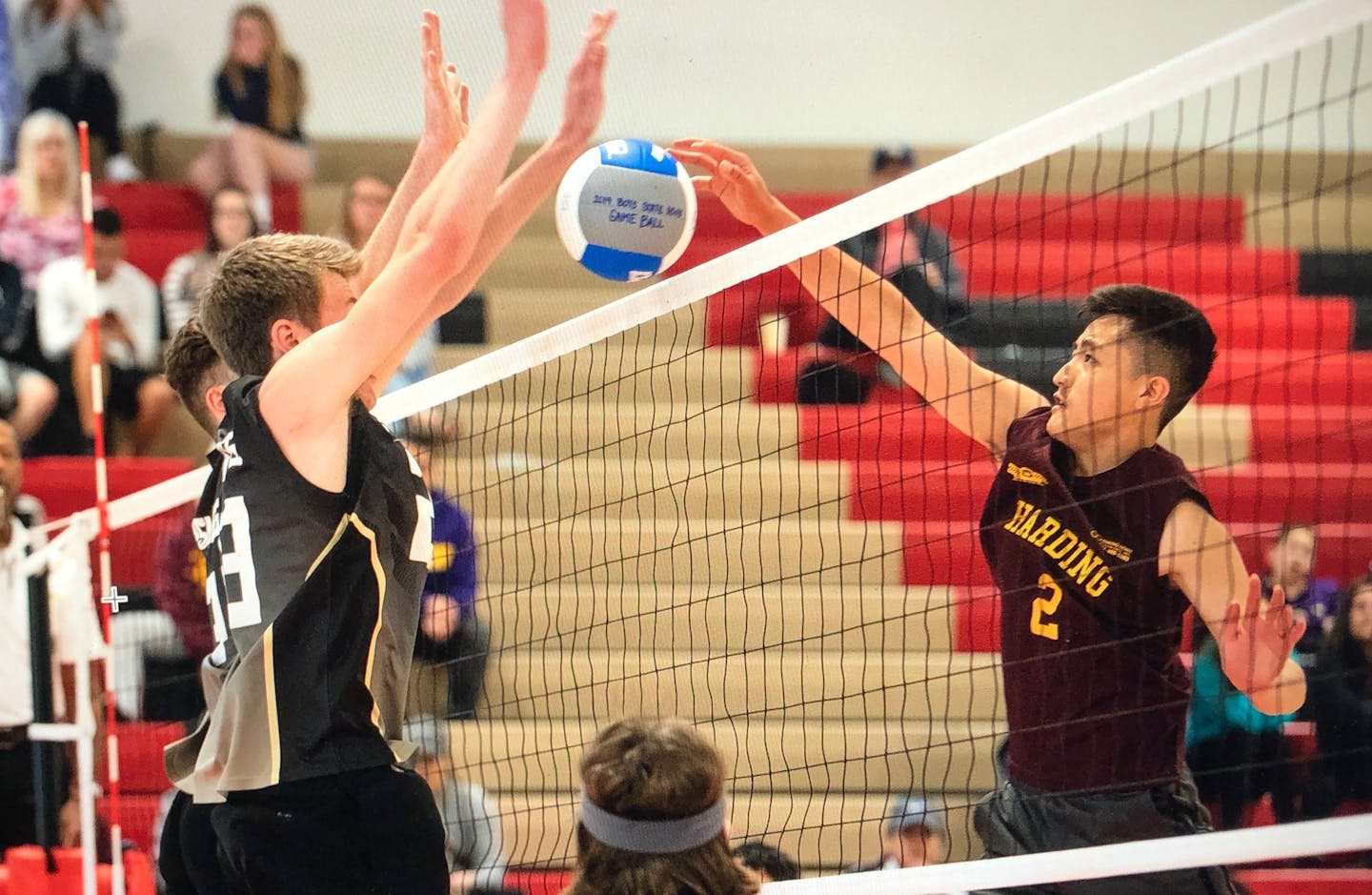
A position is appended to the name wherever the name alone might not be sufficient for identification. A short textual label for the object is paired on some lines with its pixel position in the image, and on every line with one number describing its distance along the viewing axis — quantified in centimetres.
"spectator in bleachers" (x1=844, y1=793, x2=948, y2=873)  1079
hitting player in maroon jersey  641
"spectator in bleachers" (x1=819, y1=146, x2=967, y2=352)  1416
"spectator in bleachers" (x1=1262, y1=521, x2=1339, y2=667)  1222
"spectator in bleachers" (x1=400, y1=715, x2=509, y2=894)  1104
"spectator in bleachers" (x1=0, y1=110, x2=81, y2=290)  1716
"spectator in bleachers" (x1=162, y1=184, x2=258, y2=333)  1623
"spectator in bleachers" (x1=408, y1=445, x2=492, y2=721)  1253
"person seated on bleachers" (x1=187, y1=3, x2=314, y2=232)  1809
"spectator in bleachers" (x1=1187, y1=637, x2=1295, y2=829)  1106
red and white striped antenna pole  852
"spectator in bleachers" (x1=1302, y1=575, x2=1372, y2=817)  1089
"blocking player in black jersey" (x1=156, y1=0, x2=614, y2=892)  582
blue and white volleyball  767
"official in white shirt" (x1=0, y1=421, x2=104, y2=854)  1148
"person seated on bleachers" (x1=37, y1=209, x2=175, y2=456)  1652
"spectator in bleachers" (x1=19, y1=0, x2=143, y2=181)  1875
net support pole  1026
